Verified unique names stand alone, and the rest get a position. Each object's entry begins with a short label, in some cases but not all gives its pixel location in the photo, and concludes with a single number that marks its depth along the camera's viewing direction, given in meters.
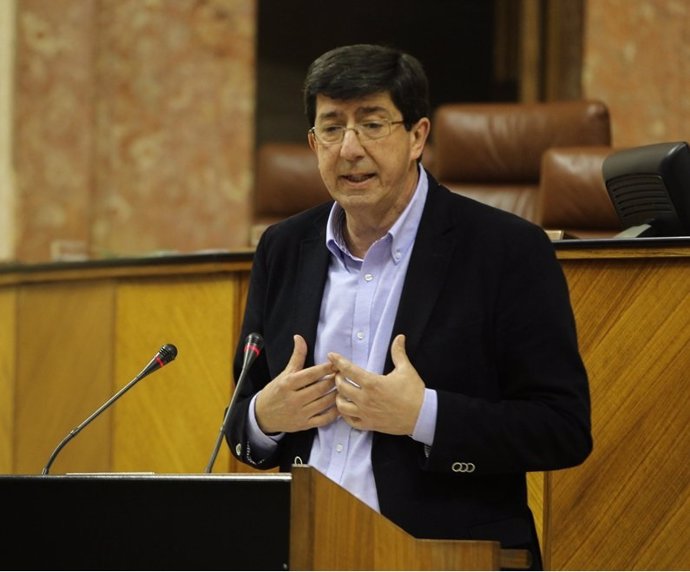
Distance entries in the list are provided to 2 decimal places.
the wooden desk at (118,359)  9.45
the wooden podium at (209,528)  7.86
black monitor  9.04
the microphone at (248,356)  8.37
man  8.22
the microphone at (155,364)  8.36
